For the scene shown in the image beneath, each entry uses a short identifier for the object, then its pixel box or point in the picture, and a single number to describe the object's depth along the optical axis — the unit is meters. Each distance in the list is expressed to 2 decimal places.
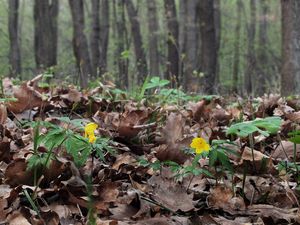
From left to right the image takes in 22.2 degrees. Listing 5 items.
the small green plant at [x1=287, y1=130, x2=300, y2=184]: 0.91
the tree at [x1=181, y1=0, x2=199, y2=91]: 9.07
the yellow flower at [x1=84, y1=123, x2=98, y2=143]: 0.87
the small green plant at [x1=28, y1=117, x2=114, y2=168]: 0.86
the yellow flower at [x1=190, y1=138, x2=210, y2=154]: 0.87
